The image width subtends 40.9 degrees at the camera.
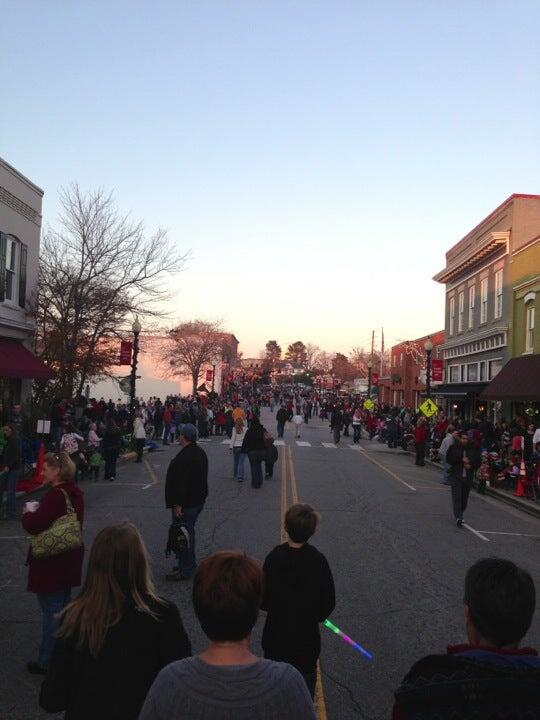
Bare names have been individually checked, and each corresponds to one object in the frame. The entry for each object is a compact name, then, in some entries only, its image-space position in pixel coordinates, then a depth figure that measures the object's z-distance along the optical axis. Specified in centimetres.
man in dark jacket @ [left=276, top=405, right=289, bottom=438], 3591
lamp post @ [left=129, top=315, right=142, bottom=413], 2575
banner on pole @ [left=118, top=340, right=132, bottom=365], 2664
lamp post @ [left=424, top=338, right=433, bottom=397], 3031
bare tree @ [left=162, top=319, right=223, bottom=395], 7250
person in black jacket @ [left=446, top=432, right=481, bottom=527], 1342
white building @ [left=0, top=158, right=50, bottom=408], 2145
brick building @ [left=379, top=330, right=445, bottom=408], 5472
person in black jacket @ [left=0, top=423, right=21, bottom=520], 1270
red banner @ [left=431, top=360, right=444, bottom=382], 3688
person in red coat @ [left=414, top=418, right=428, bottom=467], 2639
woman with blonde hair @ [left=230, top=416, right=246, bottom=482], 1834
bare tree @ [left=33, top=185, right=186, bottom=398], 2589
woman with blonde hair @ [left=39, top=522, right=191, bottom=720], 303
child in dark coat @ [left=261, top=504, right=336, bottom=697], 440
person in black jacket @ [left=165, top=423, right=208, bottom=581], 870
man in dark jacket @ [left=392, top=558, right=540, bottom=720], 228
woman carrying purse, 559
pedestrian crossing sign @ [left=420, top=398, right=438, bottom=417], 3052
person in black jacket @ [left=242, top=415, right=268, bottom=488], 1733
